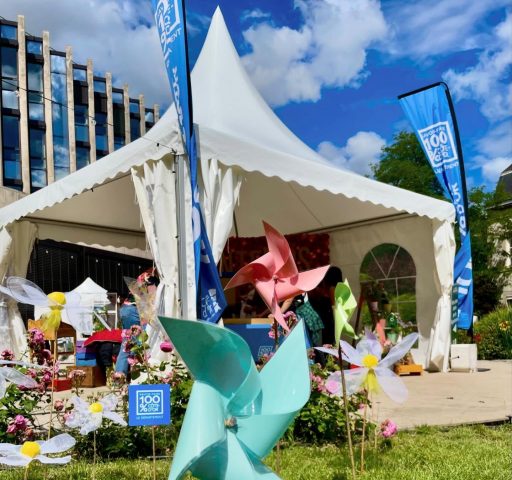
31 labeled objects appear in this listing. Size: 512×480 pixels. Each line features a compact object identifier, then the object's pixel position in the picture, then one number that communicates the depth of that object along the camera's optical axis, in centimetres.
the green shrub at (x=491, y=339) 1040
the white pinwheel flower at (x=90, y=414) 214
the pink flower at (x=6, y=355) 293
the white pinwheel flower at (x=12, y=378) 194
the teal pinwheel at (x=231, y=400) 151
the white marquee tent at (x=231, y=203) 561
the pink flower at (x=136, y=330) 292
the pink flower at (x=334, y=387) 265
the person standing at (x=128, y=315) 565
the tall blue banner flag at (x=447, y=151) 790
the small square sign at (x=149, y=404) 210
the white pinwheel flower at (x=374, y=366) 235
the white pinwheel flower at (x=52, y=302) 214
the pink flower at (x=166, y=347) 305
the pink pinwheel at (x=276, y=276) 234
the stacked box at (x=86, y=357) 662
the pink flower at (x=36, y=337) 286
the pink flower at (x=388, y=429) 286
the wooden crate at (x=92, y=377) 657
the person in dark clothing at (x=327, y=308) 701
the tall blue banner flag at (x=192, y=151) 525
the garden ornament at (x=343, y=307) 234
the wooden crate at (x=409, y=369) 721
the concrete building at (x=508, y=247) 2153
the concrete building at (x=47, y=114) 3319
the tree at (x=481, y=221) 2052
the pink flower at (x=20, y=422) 264
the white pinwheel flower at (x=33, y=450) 184
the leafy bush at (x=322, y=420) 341
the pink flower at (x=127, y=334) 313
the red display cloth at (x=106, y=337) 646
